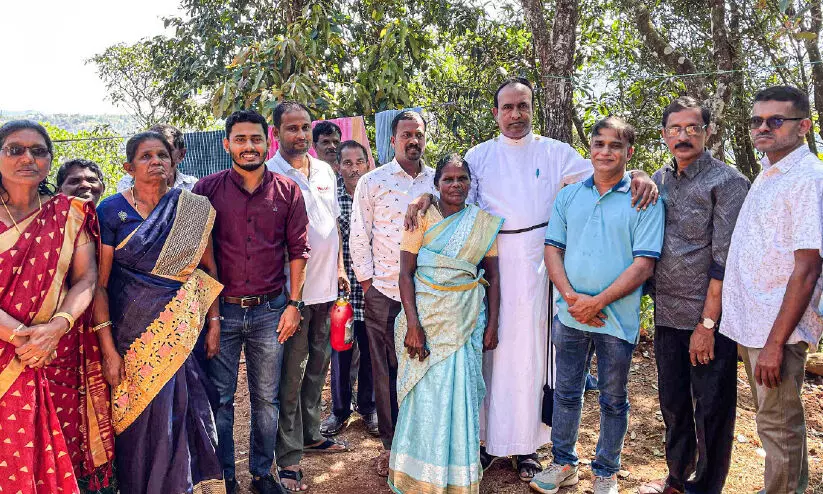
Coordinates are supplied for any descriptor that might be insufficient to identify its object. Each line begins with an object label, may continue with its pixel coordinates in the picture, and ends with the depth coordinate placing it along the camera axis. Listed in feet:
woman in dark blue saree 9.37
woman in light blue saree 10.44
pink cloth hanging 19.95
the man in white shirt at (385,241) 11.82
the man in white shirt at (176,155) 12.09
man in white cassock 11.53
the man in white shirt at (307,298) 11.66
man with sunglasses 8.27
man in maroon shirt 10.37
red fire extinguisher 12.32
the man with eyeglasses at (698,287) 9.62
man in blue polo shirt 10.08
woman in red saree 8.30
